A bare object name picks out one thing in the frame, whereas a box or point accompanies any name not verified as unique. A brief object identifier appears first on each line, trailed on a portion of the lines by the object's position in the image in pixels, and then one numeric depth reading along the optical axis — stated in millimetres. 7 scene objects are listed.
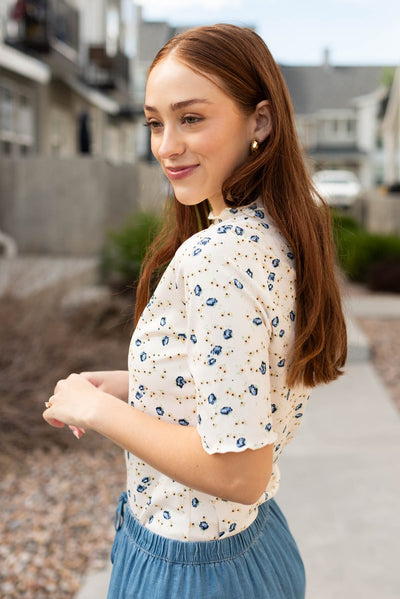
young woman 1107
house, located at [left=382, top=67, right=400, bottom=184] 24867
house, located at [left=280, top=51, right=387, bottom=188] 45406
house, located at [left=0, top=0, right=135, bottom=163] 13281
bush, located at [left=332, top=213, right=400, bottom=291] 12012
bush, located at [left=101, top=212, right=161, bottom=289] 7770
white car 30016
